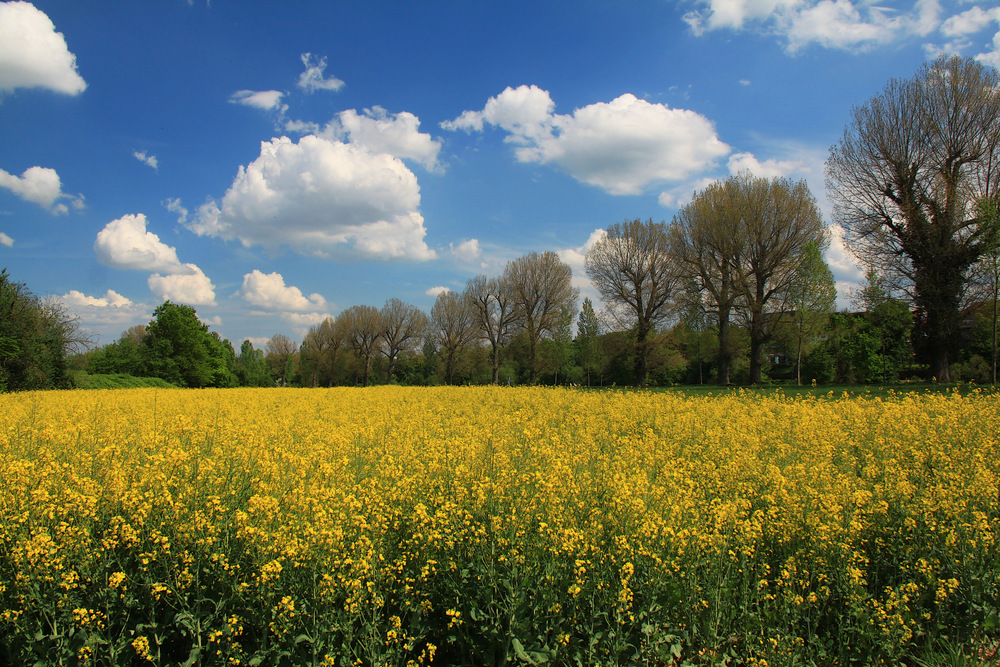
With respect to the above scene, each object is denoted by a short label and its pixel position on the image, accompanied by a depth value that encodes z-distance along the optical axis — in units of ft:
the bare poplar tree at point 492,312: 166.71
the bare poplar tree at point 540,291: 155.12
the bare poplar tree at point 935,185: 74.74
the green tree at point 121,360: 142.51
